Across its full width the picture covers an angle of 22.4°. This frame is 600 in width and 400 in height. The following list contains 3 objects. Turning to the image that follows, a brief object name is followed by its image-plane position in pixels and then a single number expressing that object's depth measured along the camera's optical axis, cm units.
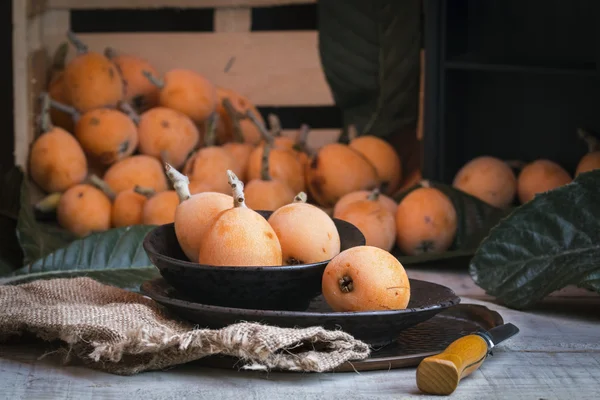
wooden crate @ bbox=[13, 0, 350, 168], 118
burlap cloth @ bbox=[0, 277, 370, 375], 74
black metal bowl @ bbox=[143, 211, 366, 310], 76
